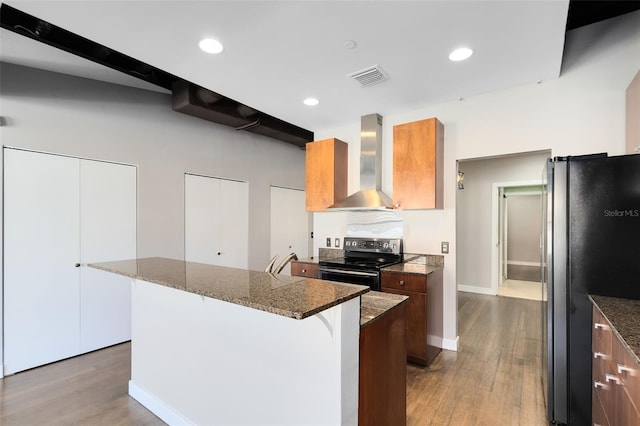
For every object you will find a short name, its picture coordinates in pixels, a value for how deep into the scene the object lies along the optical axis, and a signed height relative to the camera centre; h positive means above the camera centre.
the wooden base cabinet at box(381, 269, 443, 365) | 2.81 -0.85
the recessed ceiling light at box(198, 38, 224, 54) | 2.08 +1.15
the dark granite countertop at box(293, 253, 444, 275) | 2.95 -0.52
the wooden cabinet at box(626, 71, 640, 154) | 2.12 +0.70
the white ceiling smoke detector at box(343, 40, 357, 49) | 2.08 +1.15
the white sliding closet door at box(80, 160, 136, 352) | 3.21 -0.32
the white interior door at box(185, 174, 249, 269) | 4.18 -0.10
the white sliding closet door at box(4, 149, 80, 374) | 2.77 -0.42
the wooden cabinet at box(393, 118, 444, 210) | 3.09 +0.51
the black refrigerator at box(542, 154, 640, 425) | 1.75 -0.24
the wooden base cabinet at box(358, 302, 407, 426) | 1.40 -0.77
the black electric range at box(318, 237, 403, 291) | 3.08 -0.51
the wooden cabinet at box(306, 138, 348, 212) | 3.74 +0.50
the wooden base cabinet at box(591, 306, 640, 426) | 1.22 -0.76
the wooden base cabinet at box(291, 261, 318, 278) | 3.58 -0.65
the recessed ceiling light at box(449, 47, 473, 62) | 2.22 +1.16
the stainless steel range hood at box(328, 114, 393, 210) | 3.50 +0.57
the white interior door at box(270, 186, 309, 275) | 5.47 -0.17
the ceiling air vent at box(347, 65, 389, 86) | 2.49 +1.15
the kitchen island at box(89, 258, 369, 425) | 1.27 -0.69
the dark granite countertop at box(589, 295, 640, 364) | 1.18 -0.48
